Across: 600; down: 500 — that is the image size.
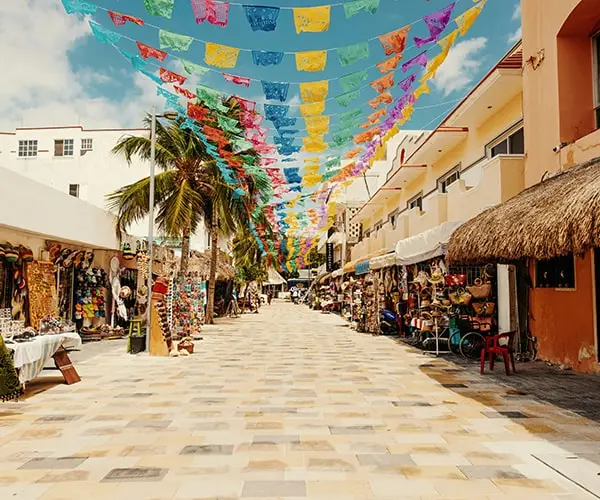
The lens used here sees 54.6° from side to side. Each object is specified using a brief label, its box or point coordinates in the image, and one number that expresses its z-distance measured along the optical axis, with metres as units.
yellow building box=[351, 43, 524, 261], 12.51
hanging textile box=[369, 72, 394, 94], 10.80
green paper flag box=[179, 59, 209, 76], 9.85
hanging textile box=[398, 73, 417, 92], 11.01
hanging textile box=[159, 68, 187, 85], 10.44
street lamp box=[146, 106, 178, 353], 13.98
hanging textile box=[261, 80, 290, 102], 10.33
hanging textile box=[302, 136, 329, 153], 14.12
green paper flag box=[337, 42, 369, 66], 9.28
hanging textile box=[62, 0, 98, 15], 7.66
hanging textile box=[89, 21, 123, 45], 8.51
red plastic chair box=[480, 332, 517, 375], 10.07
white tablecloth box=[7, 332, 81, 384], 8.11
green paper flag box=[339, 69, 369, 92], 10.44
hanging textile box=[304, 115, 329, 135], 12.10
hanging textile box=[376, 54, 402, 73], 10.12
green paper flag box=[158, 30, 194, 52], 8.91
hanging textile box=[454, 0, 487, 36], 8.62
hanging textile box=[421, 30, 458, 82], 9.28
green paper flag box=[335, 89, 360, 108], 10.97
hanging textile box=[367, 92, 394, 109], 11.70
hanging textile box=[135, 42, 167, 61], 9.38
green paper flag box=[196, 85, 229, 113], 11.11
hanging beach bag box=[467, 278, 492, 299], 12.41
